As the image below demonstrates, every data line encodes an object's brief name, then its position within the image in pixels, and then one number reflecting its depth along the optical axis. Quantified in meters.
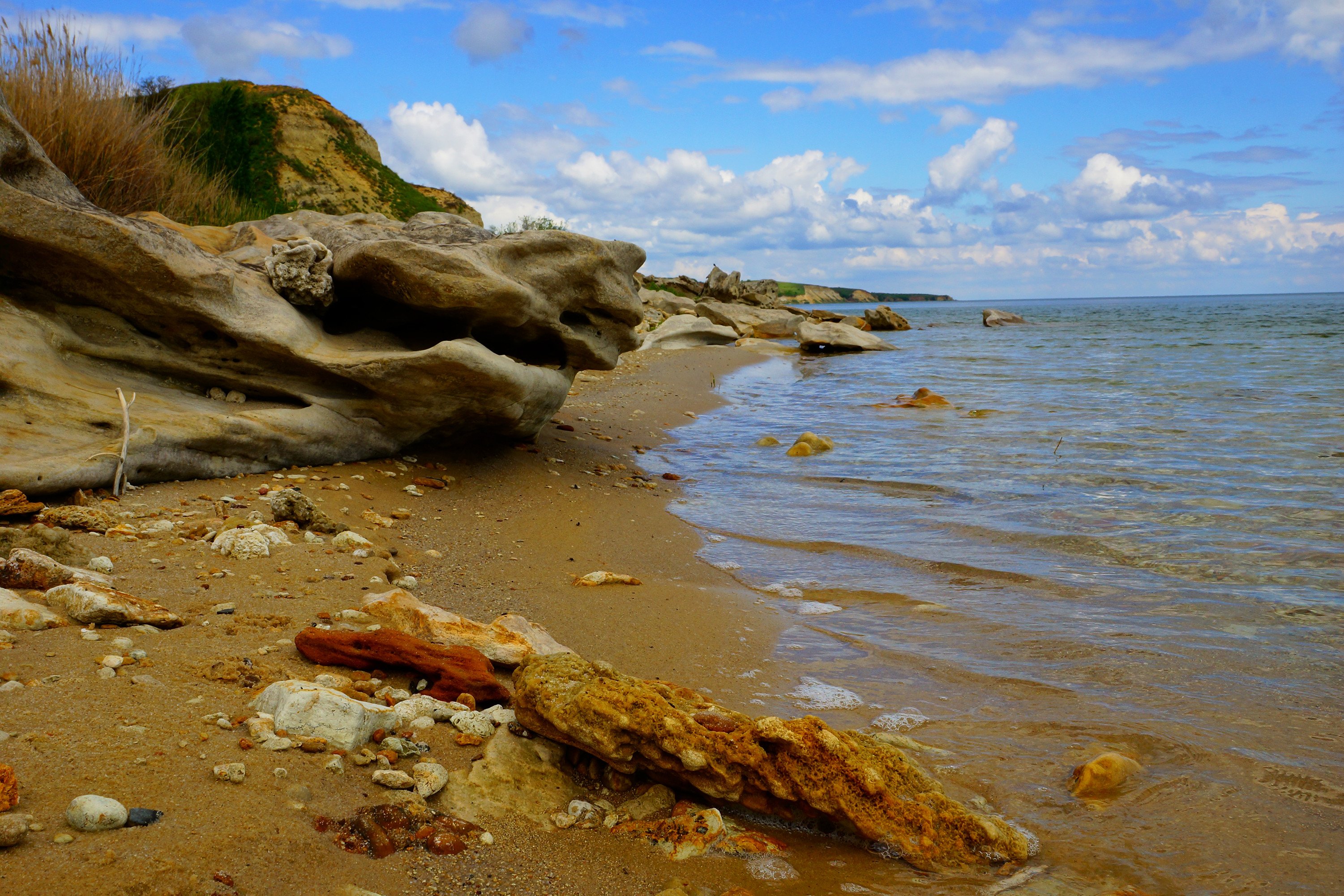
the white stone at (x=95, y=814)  2.00
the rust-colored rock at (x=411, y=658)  3.28
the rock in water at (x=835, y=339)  29.98
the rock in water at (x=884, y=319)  44.00
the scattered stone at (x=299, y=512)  5.05
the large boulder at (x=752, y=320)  36.38
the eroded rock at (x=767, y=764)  2.75
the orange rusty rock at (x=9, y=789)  1.99
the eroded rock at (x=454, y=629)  3.67
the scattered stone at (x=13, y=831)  1.89
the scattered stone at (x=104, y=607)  3.12
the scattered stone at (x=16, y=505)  4.25
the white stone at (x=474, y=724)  2.94
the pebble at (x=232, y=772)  2.34
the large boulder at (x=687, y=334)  27.74
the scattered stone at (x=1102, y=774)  3.23
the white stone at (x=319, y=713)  2.64
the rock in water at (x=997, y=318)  52.50
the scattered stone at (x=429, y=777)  2.56
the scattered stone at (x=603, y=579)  5.36
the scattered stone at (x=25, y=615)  2.97
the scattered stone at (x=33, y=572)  3.34
